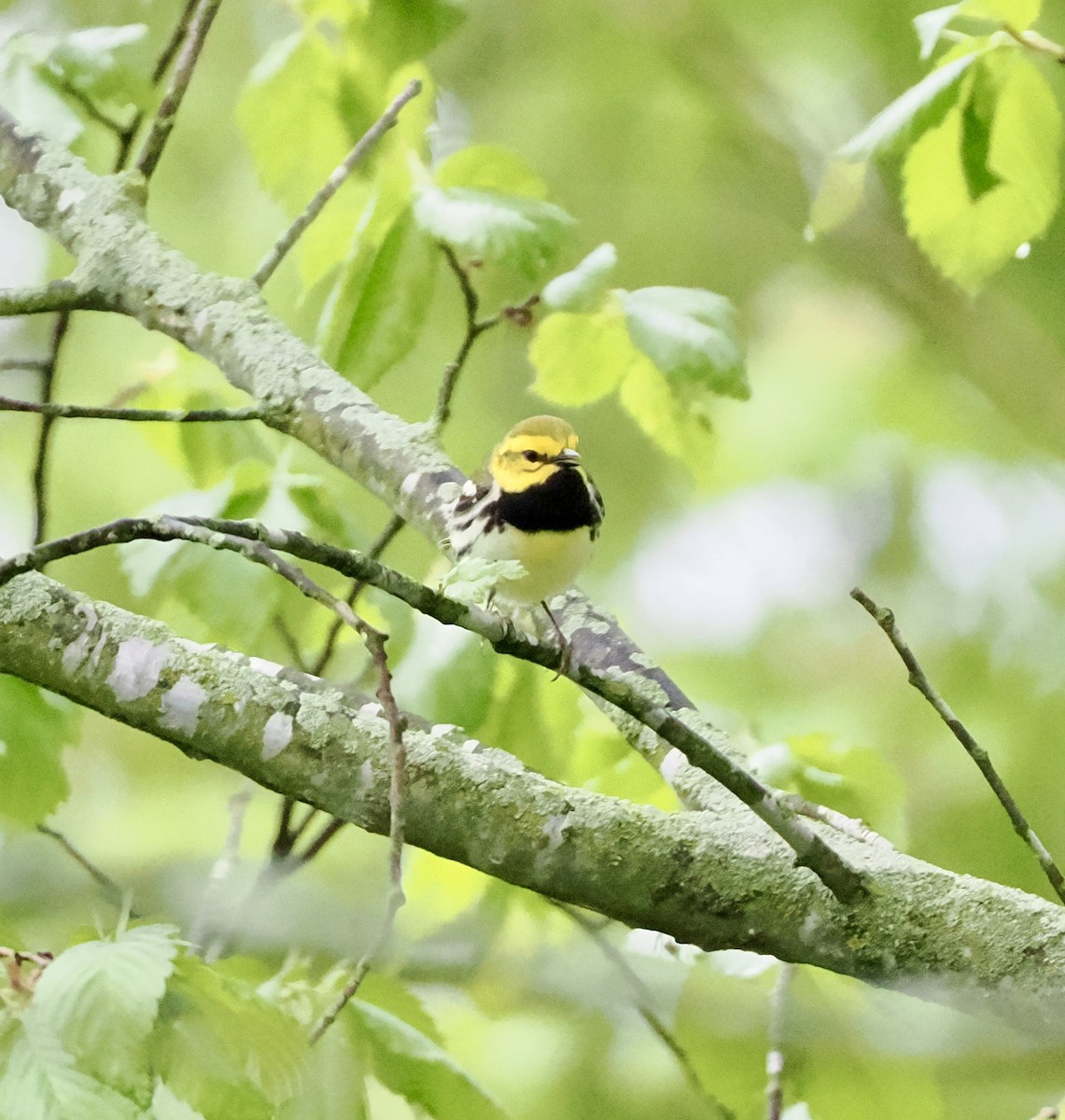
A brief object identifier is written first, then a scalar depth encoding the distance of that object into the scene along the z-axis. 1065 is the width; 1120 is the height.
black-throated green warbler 7.32
